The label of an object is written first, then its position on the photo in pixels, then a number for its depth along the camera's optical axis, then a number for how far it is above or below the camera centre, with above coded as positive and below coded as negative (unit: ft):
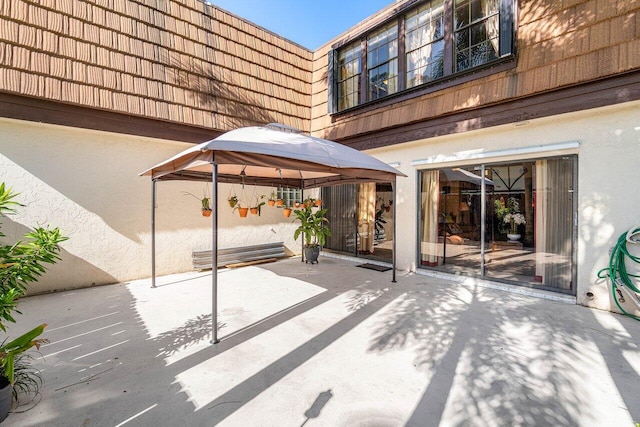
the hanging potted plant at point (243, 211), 19.42 -0.06
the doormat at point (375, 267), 19.90 -3.92
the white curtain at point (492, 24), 15.08 +9.74
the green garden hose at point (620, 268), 11.64 -2.25
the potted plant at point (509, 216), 15.61 -0.24
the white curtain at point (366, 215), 22.81 -0.34
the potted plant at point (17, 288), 5.82 -1.76
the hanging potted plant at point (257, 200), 23.30 +0.81
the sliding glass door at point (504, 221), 13.79 -0.54
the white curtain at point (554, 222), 13.56 -0.51
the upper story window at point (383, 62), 19.57 +10.30
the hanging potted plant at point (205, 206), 18.80 +0.26
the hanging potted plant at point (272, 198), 20.90 +1.04
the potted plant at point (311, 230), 22.13 -1.49
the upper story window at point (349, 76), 22.06 +10.44
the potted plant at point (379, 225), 23.13 -1.13
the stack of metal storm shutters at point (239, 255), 19.62 -3.26
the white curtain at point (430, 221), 18.62 -0.64
